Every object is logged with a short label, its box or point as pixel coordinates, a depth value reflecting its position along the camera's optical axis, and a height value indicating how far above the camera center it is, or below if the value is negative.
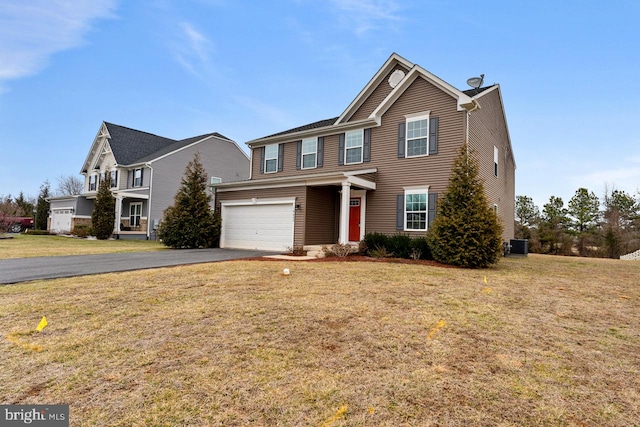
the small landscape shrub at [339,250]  11.78 -0.73
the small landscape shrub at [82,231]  25.26 -0.59
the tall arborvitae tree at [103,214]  24.19 +0.74
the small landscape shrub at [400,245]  11.61 -0.47
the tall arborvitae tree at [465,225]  9.50 +0.28
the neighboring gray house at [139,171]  25.03 +4.63
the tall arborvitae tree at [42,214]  33.25 +0.82
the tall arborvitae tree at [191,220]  15.96 +0.30
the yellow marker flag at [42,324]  3.94 -1.27
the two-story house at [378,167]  12.91 +2.99
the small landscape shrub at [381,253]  11.59 -0.76
